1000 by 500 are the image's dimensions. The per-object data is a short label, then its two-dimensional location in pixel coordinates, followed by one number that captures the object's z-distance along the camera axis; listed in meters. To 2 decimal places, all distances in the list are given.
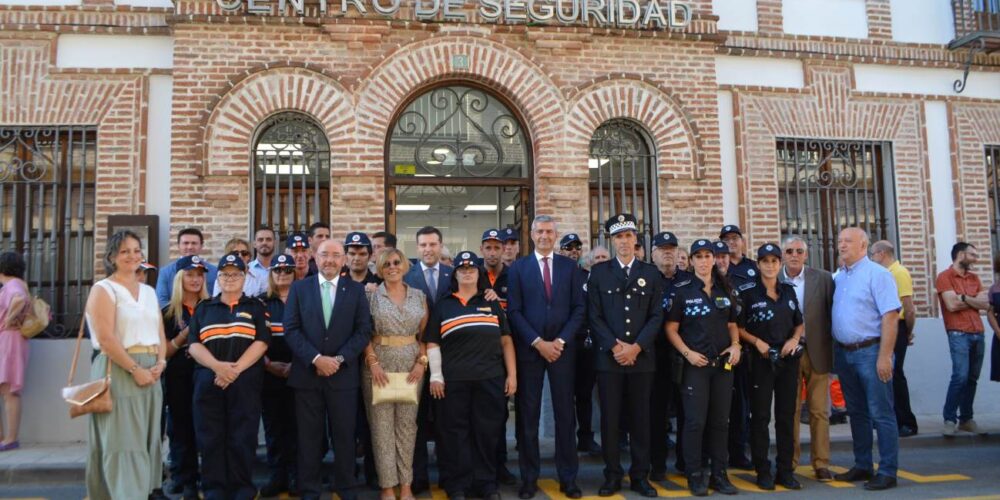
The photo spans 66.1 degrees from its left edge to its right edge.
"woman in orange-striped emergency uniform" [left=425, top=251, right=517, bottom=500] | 5.77
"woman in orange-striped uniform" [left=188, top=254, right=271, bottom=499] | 5.53
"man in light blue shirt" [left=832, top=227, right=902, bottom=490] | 6.16
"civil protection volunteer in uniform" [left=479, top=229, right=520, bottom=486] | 6.40
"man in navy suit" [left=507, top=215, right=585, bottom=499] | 5.94
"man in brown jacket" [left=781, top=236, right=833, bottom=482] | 6.47
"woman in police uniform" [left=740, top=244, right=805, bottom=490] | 6.20
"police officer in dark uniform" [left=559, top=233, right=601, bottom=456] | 7.06
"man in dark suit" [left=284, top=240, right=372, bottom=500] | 5.55
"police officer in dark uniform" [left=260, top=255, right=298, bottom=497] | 6.01
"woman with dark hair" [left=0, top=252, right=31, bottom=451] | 7.47
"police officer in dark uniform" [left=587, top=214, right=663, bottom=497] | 5.93
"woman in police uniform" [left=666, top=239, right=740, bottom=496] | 5.95
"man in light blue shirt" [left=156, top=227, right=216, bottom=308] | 6.81
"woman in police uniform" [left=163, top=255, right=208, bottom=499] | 6.00
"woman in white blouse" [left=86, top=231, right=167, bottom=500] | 5.04
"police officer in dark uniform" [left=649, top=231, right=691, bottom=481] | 6.43
